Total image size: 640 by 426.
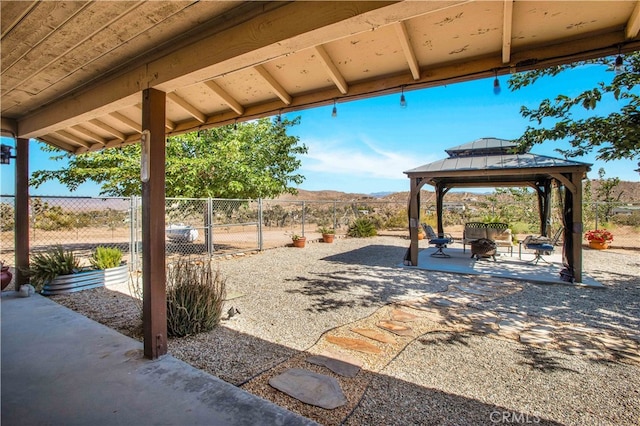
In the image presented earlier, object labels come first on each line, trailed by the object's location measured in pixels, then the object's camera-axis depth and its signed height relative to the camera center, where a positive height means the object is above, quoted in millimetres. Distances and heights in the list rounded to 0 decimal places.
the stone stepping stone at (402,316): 4047 -1349
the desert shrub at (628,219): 14481 -434
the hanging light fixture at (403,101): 2545 +876
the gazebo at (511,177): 6227 +910
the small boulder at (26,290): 4648 -1101
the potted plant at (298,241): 10945 -970
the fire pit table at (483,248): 7919 -915
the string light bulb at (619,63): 1925 +890
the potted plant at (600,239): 10227 -942
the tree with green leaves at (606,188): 13664 +958
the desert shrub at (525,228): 14320 -783
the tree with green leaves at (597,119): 4169 +1335
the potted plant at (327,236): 12062 -891
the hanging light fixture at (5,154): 4496 +858
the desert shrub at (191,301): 3387 -966
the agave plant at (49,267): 4922 -825
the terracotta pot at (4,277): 4688 -921
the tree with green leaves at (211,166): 8016 +1267
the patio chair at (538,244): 7596 -819
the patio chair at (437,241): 8688 -800
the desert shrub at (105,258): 5691 -788
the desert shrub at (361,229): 13633 -740
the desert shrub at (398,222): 17500 -562
